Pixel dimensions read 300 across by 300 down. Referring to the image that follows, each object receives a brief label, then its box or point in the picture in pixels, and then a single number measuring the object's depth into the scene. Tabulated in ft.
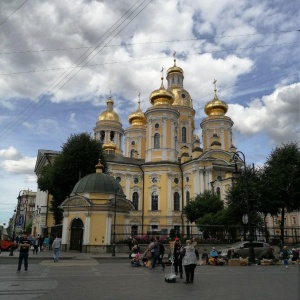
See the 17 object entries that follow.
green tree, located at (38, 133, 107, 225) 125.29
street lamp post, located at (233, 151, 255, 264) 67.74
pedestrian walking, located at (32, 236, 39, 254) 89.90
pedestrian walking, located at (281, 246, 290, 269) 62.79
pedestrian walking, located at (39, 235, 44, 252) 105.23
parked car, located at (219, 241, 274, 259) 75.87
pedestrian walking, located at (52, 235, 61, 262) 66.28
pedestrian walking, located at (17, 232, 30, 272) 47.44
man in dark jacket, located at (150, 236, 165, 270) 56.24
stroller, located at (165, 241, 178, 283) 38.15
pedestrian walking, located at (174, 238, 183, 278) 47.63
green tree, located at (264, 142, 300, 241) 117.60
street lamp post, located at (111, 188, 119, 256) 88.99
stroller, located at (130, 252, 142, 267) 59.98
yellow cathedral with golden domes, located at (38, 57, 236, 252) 161.38
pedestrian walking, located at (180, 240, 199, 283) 37.37
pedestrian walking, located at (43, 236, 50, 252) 107.69
